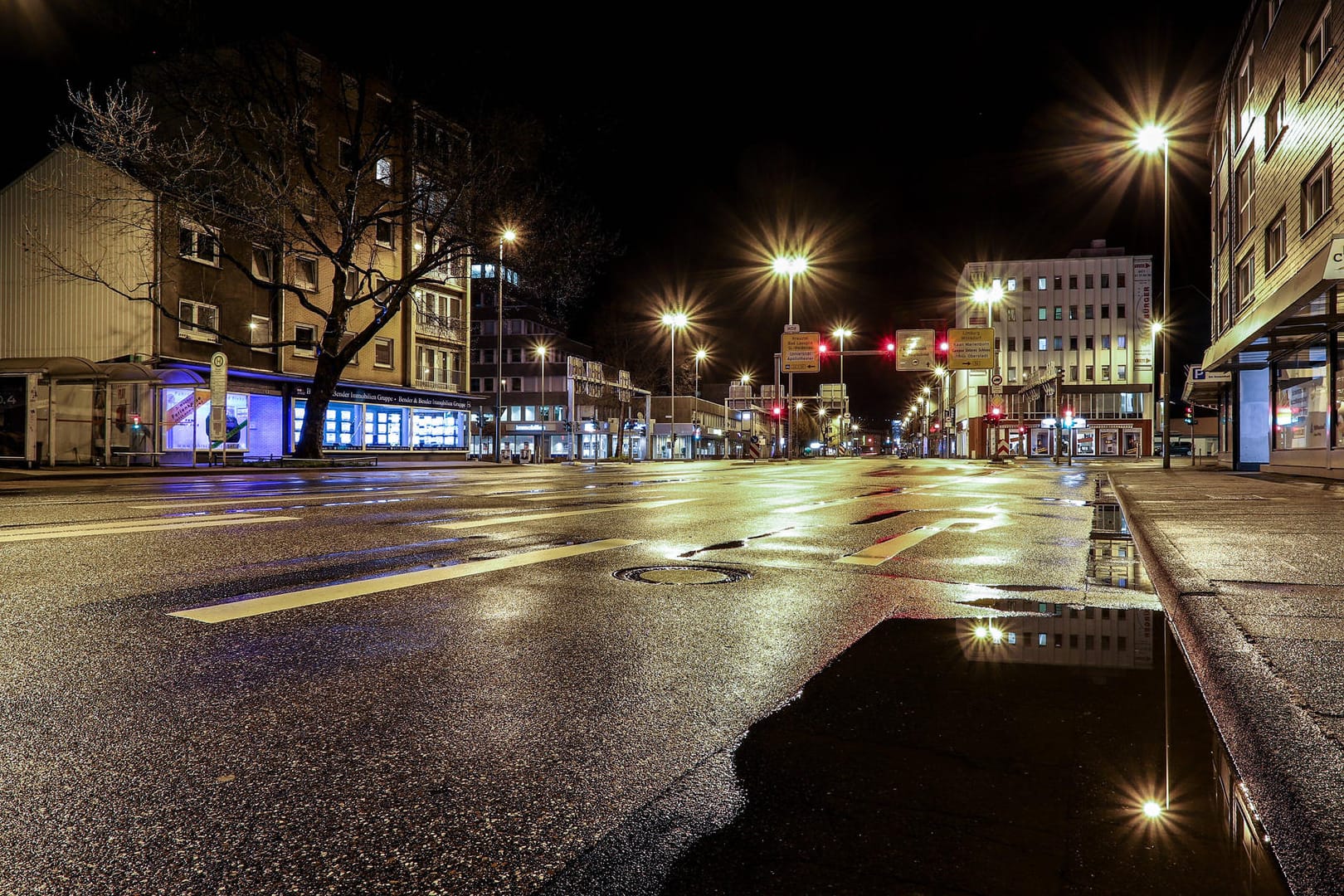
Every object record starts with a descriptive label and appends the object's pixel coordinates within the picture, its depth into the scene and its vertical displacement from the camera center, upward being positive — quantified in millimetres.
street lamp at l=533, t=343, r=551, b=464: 75000 +2864
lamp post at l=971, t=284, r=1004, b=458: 35562 +6602
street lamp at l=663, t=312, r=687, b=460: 61562 +9502
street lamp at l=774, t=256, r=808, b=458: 39469 +8593
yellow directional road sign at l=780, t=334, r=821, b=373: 37750 +4165
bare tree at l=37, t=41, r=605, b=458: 28188 +9417
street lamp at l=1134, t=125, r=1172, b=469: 27172 +9810
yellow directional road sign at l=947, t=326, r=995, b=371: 35750 +4113
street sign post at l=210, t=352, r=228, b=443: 23750 +1387
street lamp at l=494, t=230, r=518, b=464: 39653 +4170
